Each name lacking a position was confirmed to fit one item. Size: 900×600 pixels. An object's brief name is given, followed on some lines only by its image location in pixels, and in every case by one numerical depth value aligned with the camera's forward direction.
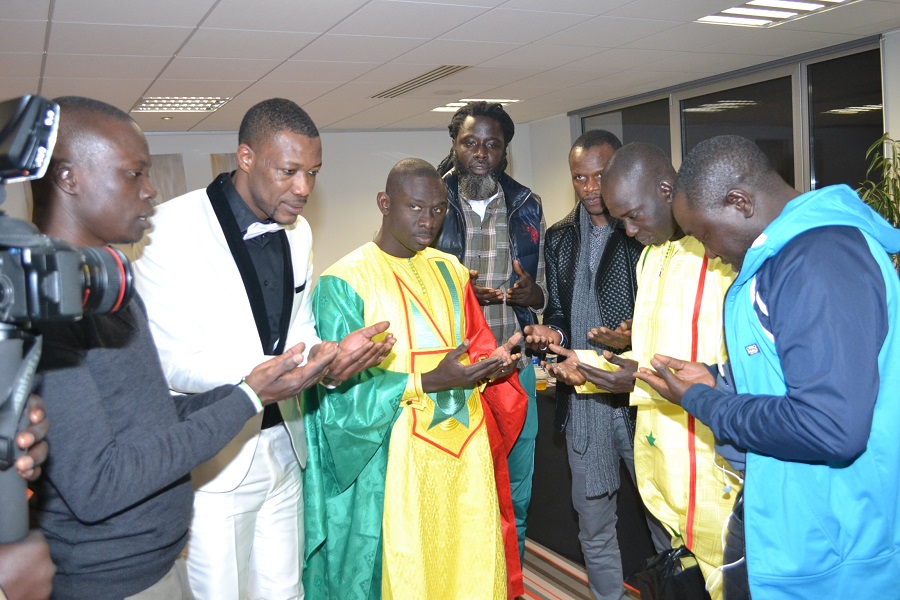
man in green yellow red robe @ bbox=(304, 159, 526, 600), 2.33
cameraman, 1.21
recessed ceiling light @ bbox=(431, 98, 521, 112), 7.95
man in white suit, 1.88
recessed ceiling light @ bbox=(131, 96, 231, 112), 6.77
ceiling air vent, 6.18
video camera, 0.94
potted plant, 4.99
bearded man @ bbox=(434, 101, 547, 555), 3.09
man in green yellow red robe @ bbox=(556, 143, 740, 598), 2.11
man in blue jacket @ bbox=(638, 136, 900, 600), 1.35
